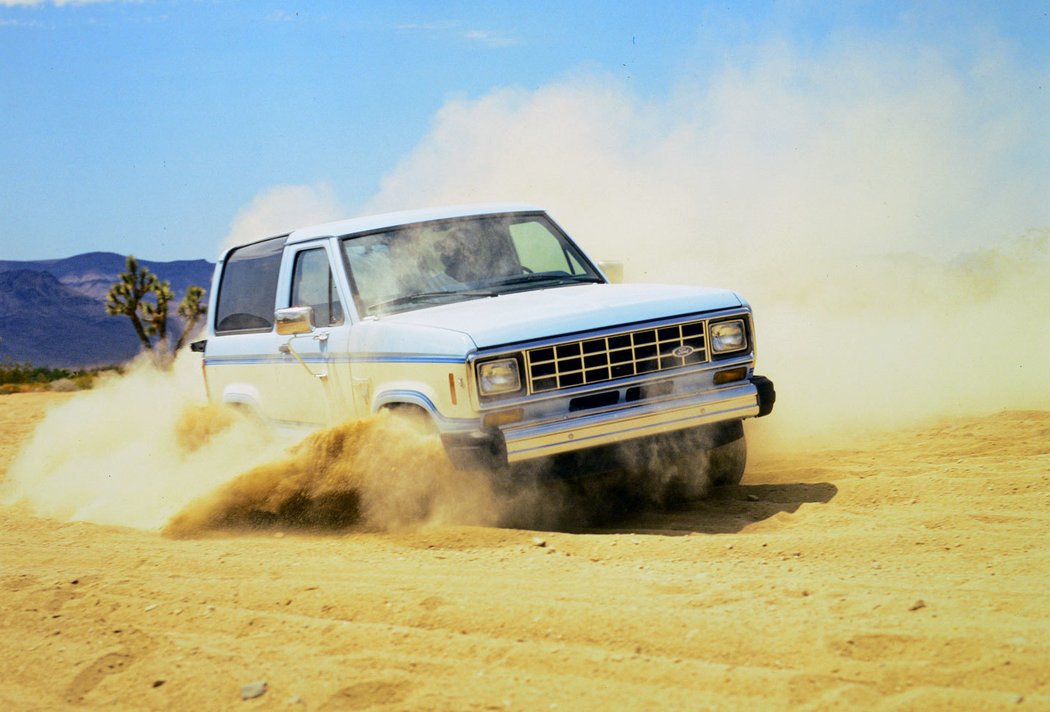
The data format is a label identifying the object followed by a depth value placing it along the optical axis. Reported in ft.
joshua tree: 125.29
